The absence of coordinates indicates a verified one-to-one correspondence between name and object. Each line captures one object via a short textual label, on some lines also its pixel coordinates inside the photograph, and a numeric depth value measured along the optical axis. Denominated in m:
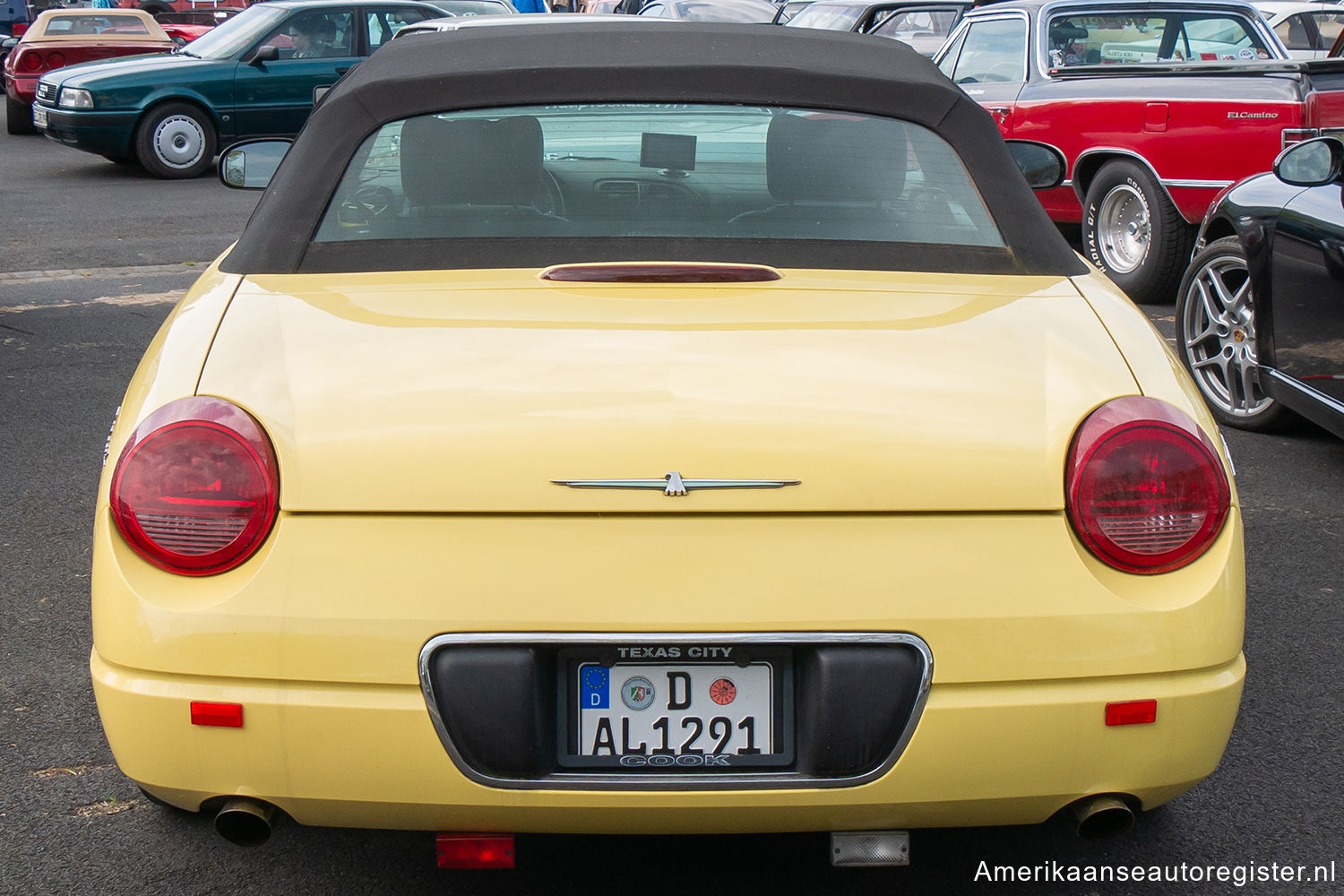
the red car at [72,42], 16.78
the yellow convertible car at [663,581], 2.03
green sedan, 13.85
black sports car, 4.69
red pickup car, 7.36
